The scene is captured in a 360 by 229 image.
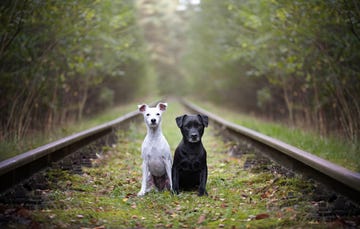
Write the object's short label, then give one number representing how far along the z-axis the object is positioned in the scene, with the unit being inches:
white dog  253.3
